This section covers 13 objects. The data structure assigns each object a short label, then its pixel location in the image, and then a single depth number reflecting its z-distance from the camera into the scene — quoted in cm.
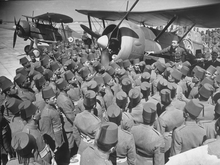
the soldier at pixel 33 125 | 269
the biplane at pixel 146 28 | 793
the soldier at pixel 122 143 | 251
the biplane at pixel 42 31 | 1529
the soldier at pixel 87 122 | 299
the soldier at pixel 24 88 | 475
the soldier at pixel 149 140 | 255
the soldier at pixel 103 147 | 189
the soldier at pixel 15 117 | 320
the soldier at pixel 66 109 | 415
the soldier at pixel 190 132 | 262
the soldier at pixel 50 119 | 353
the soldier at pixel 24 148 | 189
